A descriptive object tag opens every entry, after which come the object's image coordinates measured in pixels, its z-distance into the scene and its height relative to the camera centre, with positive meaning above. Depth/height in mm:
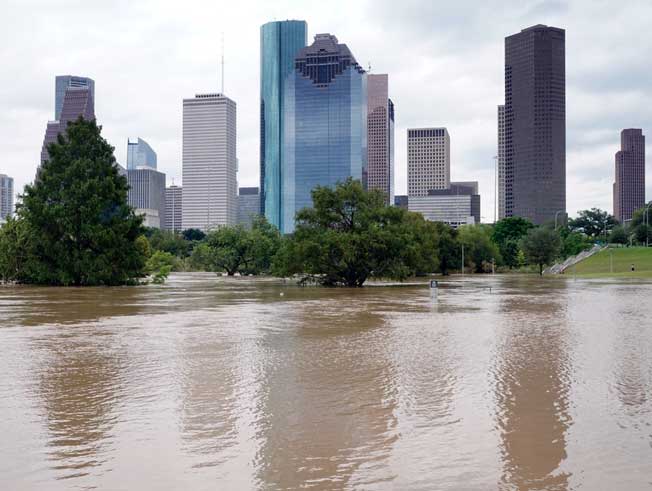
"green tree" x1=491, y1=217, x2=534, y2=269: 135625 +4748
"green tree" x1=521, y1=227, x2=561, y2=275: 104750 +1580
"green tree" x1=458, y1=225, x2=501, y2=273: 114062 +1311
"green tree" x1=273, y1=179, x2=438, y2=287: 50312 +1302
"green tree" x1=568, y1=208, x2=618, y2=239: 161512 +8125
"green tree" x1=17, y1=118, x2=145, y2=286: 50938 +3140
